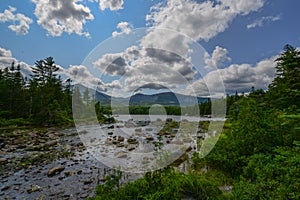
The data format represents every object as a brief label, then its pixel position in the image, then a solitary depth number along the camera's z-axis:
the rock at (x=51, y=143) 14.69
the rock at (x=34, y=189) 6.49
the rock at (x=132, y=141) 15.22
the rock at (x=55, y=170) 8.13
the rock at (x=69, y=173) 8.01
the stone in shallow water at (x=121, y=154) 10.89
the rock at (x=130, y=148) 12.71
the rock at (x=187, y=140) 14.07
